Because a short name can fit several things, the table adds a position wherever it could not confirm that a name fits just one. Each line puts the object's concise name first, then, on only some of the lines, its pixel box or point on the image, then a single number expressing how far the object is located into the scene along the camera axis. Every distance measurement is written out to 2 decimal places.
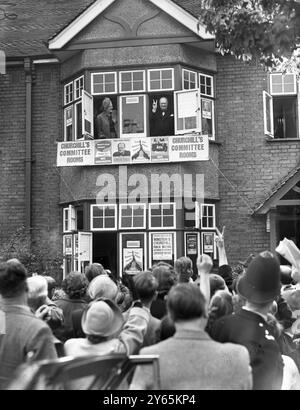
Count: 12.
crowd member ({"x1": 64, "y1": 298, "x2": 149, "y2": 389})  3.58
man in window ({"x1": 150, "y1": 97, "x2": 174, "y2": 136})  13.90
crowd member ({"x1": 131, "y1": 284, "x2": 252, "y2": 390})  2.88
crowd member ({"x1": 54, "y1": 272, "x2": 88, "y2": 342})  5.49
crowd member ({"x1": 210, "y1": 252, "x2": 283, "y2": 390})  3.55
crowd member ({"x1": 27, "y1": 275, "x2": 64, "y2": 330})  4.87
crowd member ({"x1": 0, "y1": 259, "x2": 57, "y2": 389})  3.38
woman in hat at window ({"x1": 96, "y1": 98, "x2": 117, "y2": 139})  13.96
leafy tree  7.24
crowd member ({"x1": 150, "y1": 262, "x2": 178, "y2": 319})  5.10
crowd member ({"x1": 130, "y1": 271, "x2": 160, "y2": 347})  4.53
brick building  13.39
